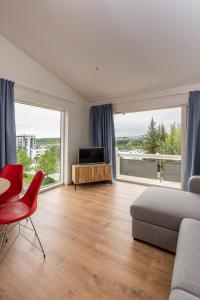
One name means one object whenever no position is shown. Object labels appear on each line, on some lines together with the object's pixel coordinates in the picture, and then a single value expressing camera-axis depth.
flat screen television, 4.20
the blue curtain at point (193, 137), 3.26
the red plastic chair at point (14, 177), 2.22
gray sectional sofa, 0.94
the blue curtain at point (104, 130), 4.48
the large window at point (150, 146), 3.97
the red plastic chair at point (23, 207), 1.57
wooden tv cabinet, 3.97
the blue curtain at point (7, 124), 2.74
